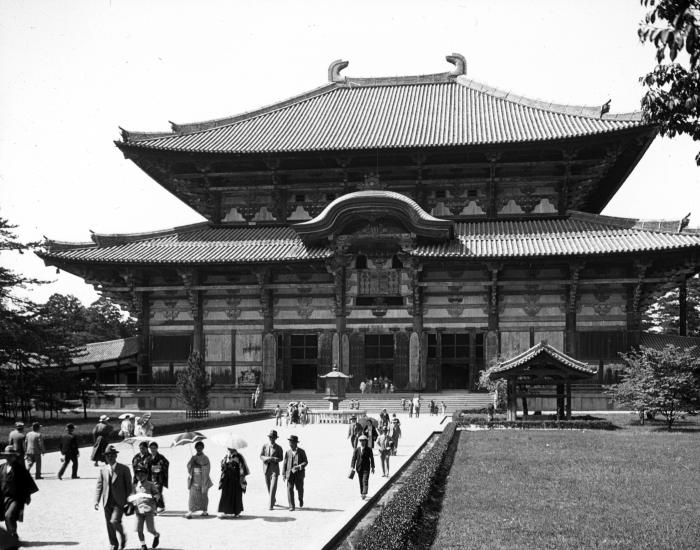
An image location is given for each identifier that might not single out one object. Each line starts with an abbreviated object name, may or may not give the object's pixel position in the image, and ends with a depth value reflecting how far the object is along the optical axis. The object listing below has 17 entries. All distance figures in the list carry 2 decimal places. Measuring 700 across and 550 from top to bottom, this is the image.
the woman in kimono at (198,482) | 15.84
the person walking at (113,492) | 13.25
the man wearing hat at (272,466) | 16.98
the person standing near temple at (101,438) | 22.69
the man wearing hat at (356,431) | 22.27
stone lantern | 46.07
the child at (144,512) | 13.14
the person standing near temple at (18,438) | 20.41
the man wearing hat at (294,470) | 16.72
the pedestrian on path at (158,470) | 15.98
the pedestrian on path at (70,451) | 21.88
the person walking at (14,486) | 13.91
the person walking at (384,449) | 21.06
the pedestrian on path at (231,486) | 15.84
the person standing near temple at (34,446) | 21.17
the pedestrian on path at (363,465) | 17.94
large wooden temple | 48.59
